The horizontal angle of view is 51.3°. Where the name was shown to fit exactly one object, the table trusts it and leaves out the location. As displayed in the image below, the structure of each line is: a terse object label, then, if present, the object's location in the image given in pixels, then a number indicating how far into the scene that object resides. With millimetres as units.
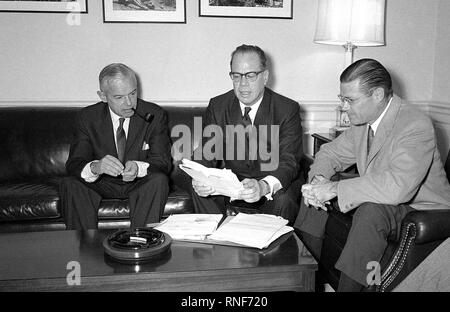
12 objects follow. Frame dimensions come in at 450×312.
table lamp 3244
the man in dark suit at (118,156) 2709
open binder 1847
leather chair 1884
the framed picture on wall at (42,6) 3545
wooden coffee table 1569
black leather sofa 2859
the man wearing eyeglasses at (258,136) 2668
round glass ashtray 1676
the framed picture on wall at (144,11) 3607
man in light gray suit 1996
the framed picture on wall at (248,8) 3668
